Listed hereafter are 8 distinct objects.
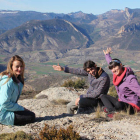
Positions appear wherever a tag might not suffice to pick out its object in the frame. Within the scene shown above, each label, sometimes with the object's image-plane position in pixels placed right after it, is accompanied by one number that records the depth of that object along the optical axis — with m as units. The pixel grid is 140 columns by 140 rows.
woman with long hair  4.77
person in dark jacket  5.58
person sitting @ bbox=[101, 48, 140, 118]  5.34
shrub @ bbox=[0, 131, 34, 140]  4.04
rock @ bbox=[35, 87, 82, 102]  10.91
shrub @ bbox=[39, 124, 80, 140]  3.84
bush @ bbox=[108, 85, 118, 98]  13.24
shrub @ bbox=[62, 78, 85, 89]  17.13
